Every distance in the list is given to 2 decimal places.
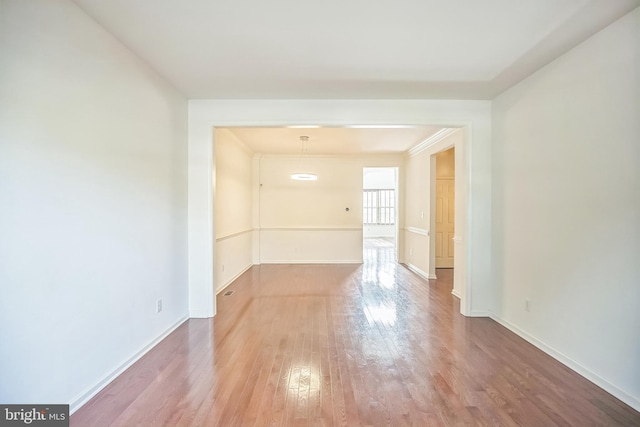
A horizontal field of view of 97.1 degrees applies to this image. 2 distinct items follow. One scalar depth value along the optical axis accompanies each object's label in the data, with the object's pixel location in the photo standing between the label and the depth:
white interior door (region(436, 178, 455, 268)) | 6.29
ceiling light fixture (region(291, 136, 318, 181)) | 5.47
